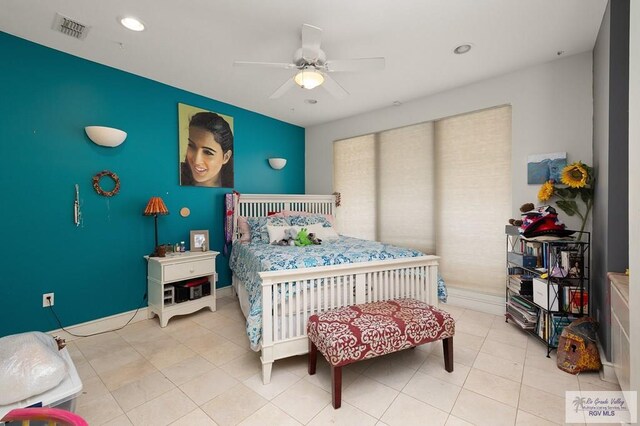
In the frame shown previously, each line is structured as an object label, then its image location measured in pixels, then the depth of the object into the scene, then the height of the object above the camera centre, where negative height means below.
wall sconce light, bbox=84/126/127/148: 2.73 +0.76
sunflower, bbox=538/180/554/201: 2.66 +0.16
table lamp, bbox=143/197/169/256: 2.98 +0.03
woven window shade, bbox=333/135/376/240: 4.33 +0.40
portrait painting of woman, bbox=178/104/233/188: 3.49 +0.83
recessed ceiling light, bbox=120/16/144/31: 2.17 +1.49
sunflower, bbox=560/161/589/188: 2.40 +0.29
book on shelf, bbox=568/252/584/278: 2.30 -0.47
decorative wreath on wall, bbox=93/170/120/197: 2.81 +0.29
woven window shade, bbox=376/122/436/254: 3.75 +0.31
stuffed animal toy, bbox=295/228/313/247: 3.28 -0.35
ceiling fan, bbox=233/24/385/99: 2.08 +1.14
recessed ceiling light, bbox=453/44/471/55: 2.55 +1.48
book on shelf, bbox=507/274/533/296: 2.63 -0.72
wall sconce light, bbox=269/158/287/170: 4.45 +0.76
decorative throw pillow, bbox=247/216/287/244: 3.52 -0.18
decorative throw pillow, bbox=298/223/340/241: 3.61 -0.28
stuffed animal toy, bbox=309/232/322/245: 3.36 -0.35
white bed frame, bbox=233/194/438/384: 2.02 -0.66
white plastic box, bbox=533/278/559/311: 2.32 -0.73
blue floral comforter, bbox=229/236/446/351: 2.07 -0.42
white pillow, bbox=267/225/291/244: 3.41 -0.27
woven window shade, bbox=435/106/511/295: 3.18 +0.15
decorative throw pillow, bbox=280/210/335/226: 4.00 -0.06
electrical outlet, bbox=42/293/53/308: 2.54 -0.80
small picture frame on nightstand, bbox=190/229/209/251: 3.45 -0.37
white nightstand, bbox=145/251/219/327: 2.93 -0.72
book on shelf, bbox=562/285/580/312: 2.30 -0.72
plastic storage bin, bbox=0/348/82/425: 1.29 -0.90
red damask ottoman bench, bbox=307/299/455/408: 1.74 -0.81
